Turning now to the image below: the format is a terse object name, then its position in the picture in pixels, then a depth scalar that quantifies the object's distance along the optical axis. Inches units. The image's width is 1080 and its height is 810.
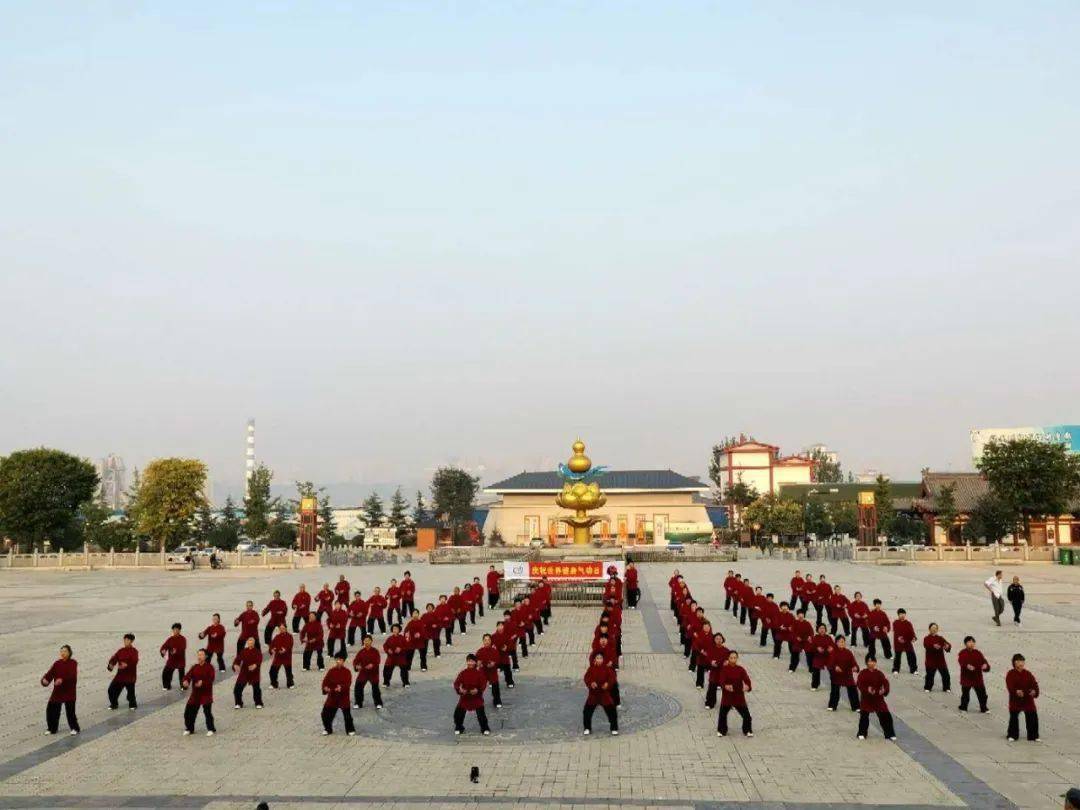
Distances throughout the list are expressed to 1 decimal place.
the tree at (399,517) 3289.9
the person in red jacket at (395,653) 625.0
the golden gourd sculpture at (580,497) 1845.5
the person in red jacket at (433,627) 733.9
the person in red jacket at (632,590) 1122.7
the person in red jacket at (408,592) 968.3
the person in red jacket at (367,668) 555.5
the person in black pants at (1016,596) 923.4
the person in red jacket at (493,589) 1098.7
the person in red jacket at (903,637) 658.2
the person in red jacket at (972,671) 539.2
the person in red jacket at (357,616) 815.7
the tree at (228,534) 2746.1
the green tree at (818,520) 3073.3
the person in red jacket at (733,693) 490.6
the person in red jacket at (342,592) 875.2
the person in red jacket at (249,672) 569.3
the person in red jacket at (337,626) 727.1
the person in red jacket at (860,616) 747.4
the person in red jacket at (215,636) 641.0
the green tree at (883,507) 2760.8
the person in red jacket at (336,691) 493.7
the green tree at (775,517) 2679.6
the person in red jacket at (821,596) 889.5
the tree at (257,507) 2630.4
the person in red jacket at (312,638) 699.4
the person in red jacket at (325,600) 864.3
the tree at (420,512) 3671.3
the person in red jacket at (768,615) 760.3
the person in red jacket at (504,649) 612.8
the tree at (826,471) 5246.1
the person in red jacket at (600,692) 494.0
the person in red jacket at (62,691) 505.4
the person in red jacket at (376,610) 861.8
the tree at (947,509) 2395.4
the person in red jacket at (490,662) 547.2
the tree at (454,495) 3499.0
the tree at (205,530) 2743.6
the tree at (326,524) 3115.2
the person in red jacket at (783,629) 700.0
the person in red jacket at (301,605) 821.9
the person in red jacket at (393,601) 937.7
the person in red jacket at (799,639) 647.8
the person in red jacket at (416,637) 661.3
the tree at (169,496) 2121.1
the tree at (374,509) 3307.1
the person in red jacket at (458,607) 867.9
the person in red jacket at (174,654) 608.1
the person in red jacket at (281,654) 636.7
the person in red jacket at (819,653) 591.4
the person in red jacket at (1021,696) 469.1
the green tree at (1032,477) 2030.0
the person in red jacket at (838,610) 824.3
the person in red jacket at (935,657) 597.9
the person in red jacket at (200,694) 500.7
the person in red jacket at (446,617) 780.0
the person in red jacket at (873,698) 481.1
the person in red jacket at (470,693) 495.2
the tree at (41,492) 2034.9
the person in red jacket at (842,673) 542.0
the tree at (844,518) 3213.6
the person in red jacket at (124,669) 563.8
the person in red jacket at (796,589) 984.3
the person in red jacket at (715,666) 526.3
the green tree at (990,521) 2210.9
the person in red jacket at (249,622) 676.7
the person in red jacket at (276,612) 778.8
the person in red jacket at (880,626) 695.7
